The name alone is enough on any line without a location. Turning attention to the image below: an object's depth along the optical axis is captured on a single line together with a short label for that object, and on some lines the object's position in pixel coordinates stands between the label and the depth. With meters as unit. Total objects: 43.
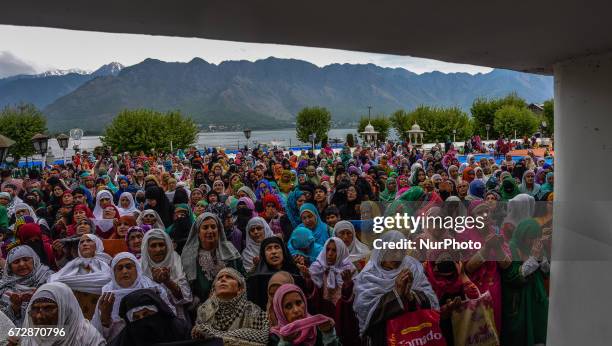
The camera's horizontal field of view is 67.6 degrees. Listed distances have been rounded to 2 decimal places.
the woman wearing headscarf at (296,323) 2.73
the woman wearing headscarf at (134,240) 4.07
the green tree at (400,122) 52.46
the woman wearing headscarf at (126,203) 6.25
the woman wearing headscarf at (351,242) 4.04
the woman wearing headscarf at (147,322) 2.76
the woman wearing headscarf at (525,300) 3.42
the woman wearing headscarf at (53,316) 2.61
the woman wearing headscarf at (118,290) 2.93
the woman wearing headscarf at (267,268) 3.36
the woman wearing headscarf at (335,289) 3.46
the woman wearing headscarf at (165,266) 3.31
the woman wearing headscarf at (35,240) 4.00
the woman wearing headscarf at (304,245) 4.16
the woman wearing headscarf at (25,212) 5.47
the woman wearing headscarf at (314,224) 4.68
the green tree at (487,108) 52.38
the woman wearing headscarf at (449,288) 3.25
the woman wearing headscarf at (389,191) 7.50
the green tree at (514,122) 47.28
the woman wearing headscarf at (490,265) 3.34
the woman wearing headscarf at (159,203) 5.95
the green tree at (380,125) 56.68
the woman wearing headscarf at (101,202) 5.90
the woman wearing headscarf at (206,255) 3.59
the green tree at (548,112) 47.90
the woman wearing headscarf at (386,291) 3.11
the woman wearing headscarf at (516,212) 3.96
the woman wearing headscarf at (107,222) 5.20
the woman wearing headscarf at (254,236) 4.29
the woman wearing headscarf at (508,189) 6.32
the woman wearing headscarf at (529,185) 6.90
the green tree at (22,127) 37.62
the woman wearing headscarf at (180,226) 4.73
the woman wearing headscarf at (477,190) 6.49
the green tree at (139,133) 40.44
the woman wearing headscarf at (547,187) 6.31
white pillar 2.26
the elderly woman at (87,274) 3.37
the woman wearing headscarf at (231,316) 2.80
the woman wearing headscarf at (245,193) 6.42
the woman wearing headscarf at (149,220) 4.93
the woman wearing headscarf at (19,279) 3.20
